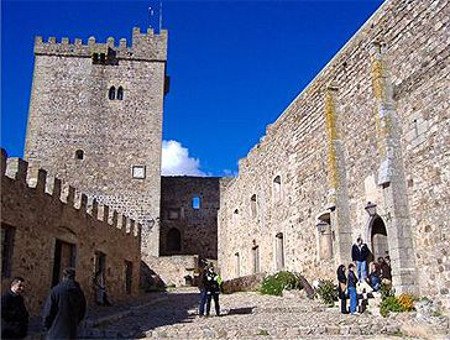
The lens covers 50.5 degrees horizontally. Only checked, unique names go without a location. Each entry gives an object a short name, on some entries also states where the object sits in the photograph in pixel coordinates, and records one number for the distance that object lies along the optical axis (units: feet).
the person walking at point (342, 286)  33.65
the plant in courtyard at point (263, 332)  27.04
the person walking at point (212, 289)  36.19
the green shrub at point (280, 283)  47.62
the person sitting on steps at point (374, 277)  34.15
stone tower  88.38
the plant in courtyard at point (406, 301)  29.30
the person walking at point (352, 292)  32.68
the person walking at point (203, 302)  36.24
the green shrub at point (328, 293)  37.76
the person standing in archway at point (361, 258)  36.17
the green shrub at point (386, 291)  31.71
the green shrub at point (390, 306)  29.35
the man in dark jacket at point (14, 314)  17.43
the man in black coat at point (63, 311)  18.64
